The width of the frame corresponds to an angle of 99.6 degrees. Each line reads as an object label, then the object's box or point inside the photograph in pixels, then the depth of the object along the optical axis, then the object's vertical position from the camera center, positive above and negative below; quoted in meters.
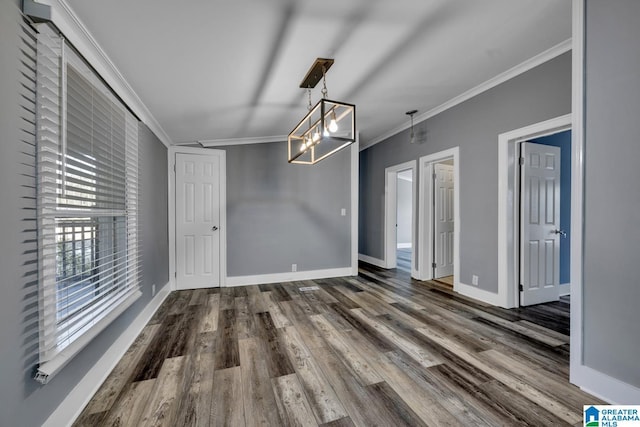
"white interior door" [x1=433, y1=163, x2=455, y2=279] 4.39 -0.16
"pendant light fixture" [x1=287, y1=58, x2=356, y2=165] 1.99 +0.74
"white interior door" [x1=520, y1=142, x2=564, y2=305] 3.15 -0.16
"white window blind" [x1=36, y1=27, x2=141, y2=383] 1.27 +0.05
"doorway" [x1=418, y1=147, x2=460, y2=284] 4.30 -0.15
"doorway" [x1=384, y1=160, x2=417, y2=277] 4.59 -0.19
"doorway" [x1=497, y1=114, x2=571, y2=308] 3.08 -0.16
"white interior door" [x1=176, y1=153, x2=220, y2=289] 3.99 -0.16
